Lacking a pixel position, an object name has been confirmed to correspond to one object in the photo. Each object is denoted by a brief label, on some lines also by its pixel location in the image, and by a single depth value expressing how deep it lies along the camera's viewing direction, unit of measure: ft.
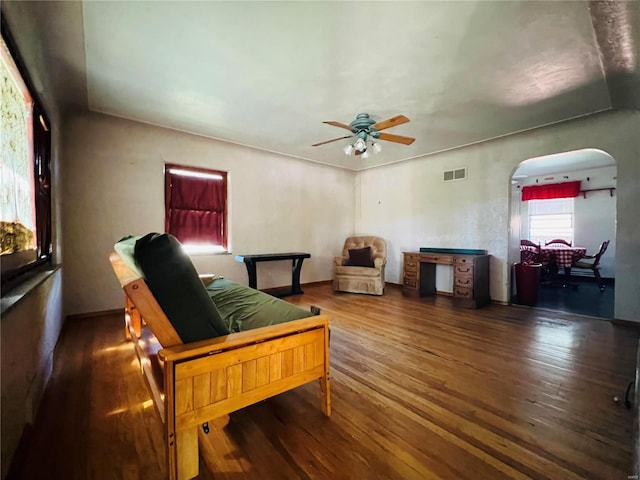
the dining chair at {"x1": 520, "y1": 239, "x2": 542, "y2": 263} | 18.56
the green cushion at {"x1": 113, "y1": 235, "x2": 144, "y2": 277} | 3.88
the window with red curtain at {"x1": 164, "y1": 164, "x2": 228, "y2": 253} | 13.16
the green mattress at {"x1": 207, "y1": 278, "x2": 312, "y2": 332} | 5.63
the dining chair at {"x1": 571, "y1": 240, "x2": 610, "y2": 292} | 17.85
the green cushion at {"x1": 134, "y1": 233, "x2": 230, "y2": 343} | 3.63
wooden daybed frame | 3.61
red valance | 21.44
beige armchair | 15.49
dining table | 18.35
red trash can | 13.05
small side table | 13.97
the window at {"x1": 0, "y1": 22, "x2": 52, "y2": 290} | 4.66
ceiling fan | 9.64
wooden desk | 13.24
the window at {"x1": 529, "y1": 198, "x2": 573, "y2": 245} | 22.48
